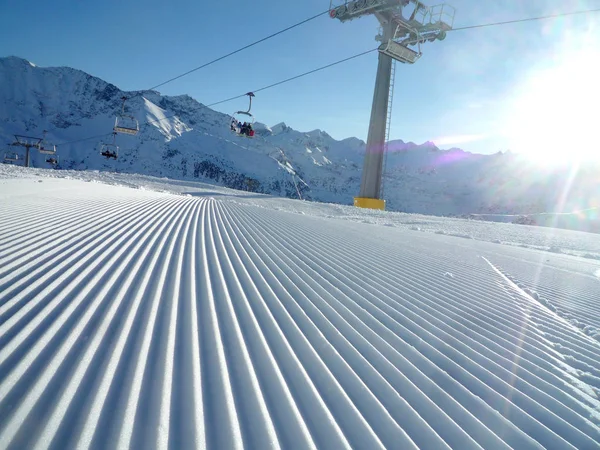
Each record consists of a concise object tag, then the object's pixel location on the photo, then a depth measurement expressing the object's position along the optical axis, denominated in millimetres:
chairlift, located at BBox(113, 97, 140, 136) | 20300
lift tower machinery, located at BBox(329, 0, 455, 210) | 22547
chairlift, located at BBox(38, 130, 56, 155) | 28633
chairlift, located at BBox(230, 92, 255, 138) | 18109
